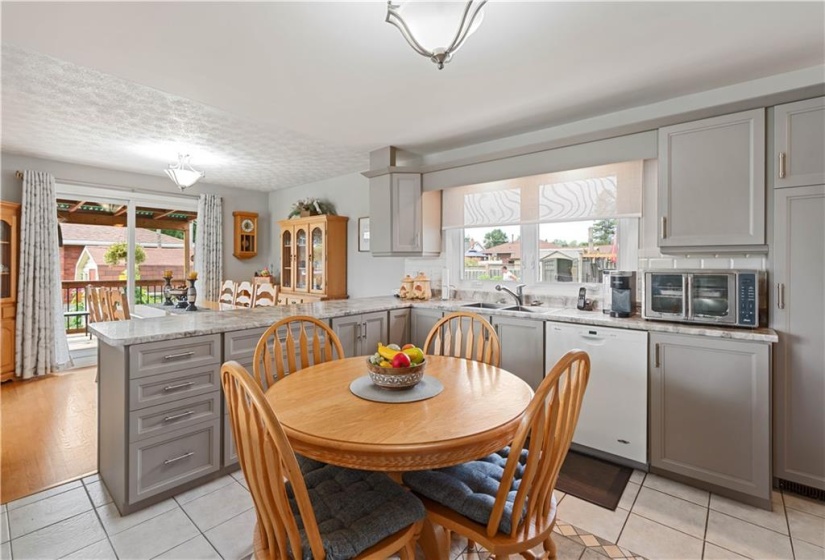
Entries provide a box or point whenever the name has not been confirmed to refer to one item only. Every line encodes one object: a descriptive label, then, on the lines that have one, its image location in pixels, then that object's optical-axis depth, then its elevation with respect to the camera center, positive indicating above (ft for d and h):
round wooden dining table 3.68 -1.53
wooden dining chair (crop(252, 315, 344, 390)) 6.20 -1.29
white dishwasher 7.66 -2.28
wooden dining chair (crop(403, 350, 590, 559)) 3.57 -2.27
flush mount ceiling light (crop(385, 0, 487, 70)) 4.71 +3.21
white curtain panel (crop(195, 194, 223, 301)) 18.03 +1.42
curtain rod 13.44 +3.61
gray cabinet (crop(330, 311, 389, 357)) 9.66 -1.40
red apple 4.93 -1.04
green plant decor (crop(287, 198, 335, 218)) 17.03 +3.14
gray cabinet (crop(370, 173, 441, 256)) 12.23 +2.00
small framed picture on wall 15.87 +1.78
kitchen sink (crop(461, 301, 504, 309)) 11.56 -0.80
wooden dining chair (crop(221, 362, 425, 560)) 3.12 -2.30
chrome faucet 10.64 -0.40
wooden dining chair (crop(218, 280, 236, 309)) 16.44 -0.68
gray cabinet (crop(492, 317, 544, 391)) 8.95 -1.63
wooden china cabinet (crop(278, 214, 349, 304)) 16.25 +0.85
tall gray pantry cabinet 6.72 -0.22
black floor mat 6.98 -3.89
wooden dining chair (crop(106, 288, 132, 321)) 12.14 -0.88
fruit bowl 4.94 -1.27
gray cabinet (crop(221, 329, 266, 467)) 7.52 -1.47
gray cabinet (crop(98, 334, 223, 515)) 6.39 -2.46
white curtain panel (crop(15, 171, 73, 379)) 13.44 -0.22
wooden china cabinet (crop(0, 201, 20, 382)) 13.07 -0.11
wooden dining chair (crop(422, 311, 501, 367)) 6.89 -1.17
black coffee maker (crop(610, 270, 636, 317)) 8.47 -0.29
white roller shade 9.29 +2.21
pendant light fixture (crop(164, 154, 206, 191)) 12.98 +3.44
